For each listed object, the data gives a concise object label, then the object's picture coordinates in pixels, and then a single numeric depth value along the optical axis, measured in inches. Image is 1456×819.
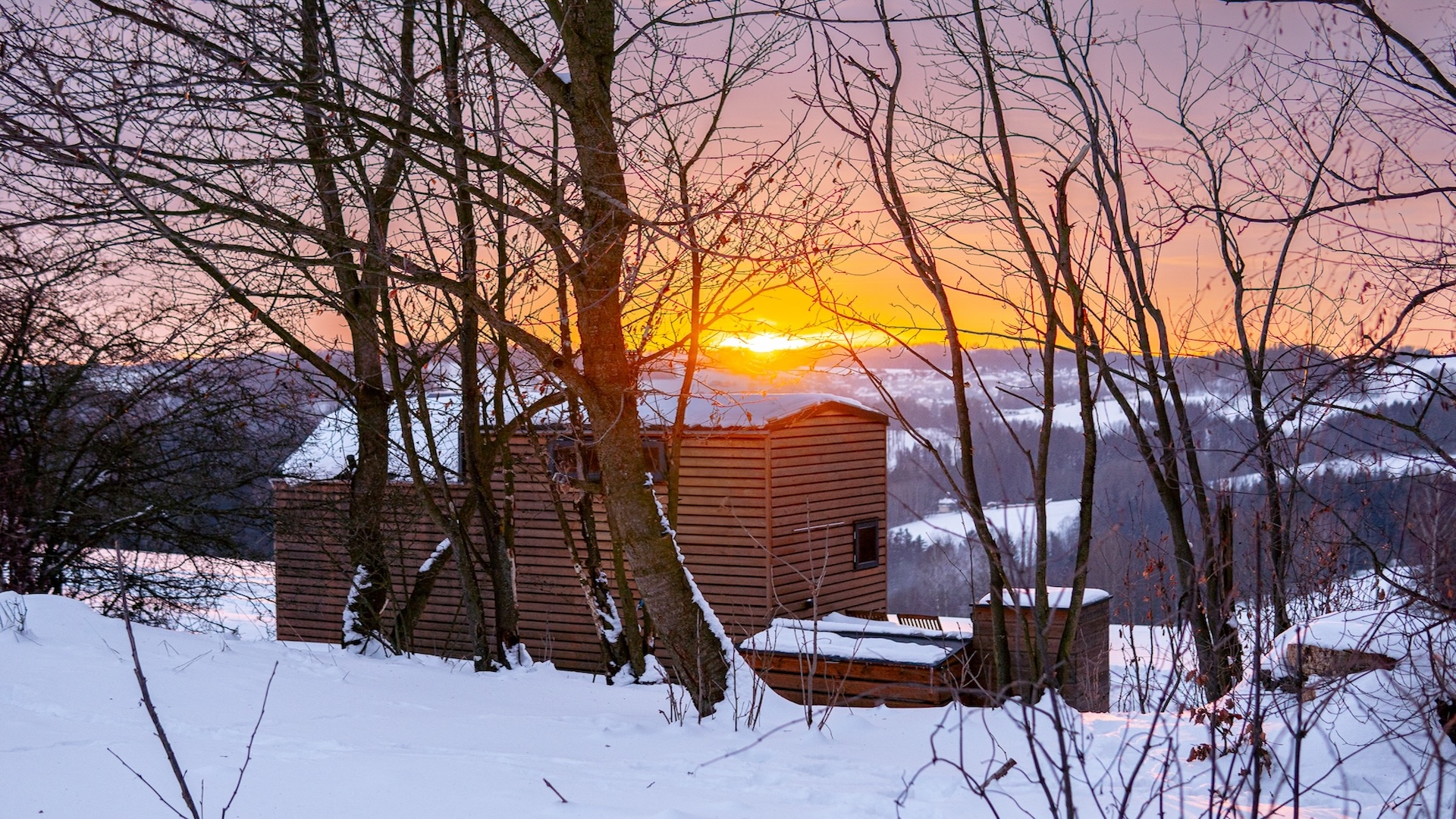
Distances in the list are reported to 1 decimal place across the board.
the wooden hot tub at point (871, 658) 432.1
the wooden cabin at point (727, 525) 606.9
